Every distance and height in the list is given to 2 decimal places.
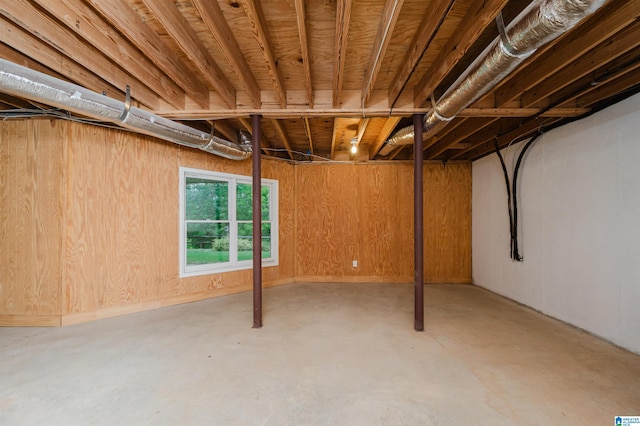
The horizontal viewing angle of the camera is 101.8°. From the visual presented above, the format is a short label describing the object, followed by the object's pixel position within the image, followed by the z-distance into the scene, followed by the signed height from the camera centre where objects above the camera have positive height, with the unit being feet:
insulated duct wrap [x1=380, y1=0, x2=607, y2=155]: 4.37 +3.43
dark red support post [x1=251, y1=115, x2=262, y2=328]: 9.80 +0.26
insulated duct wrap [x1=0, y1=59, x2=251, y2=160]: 6.20 +3.24
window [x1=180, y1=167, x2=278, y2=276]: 12.86 -0.27
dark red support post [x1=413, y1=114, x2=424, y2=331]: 9.46 -0.23
